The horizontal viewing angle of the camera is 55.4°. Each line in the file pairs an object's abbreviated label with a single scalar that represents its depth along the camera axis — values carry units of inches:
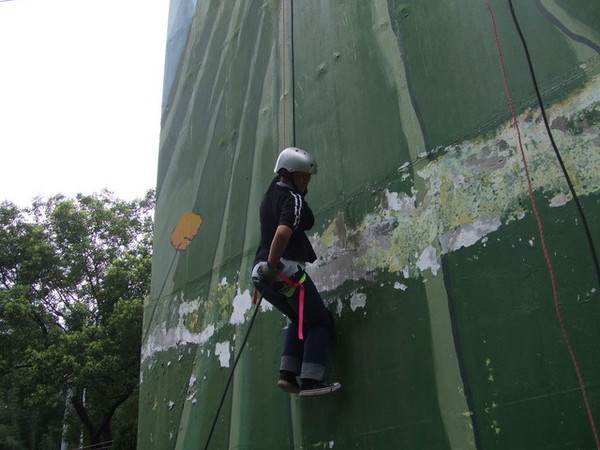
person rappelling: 122.8
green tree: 538.0
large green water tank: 99.0
